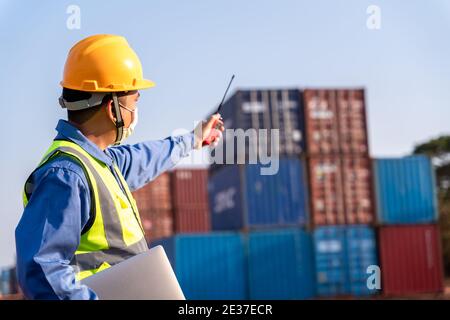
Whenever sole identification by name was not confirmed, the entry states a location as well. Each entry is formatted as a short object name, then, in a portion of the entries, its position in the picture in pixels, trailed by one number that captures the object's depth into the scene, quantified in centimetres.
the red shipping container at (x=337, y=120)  2673
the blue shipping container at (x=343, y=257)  2597
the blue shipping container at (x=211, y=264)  2497
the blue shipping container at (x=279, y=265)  2533
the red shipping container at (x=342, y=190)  2630
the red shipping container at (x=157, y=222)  3381
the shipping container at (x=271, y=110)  2683
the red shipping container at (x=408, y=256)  2645
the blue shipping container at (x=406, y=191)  2662
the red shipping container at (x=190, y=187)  3466
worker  219
